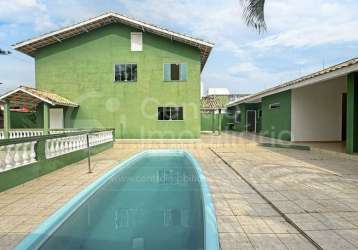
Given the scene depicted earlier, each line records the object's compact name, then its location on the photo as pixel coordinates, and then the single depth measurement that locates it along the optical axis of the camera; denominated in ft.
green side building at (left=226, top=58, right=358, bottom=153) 55.57
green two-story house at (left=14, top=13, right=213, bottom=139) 64.13
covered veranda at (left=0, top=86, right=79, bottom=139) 53.31
